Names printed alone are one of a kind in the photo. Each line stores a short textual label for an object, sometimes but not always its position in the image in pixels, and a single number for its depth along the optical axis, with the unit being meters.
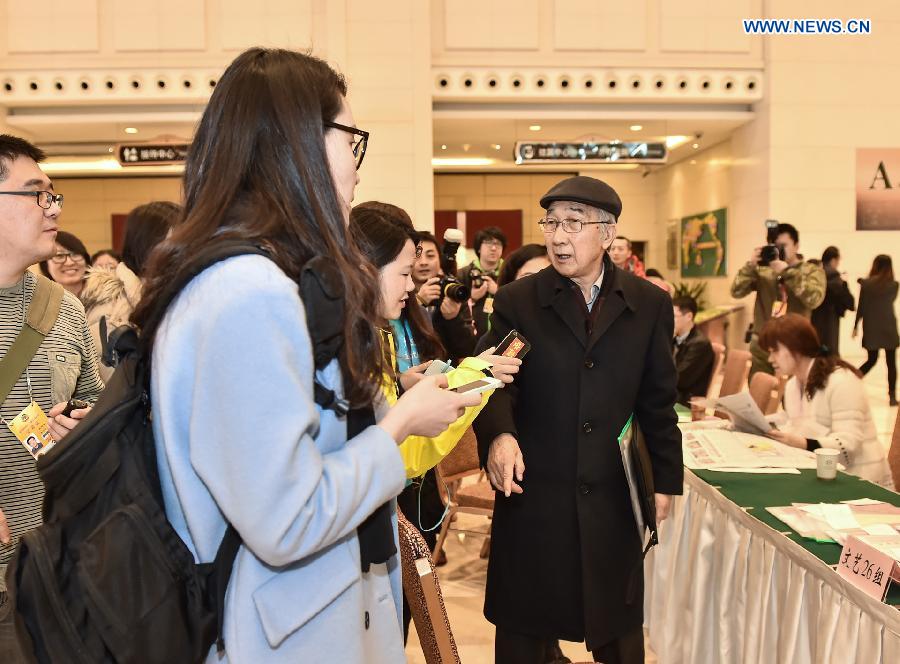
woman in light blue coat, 0.79
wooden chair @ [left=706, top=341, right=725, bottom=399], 6.20
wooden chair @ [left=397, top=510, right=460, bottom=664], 1.49
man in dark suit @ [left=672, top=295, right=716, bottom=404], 4.54
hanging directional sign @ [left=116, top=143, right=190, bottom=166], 8.91
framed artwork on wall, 11.00
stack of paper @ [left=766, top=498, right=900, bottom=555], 1.85
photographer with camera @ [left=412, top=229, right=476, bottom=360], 3.92
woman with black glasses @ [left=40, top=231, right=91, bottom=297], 4.06
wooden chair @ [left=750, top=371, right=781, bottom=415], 4.11
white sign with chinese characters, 1.52
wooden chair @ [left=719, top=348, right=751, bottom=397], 4.83
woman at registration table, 2.87
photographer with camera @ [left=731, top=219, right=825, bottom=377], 5.96
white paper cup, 2.35
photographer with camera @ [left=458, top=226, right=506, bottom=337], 4.62
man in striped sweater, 1.71
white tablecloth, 1.62
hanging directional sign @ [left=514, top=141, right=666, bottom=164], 9.45
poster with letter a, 9.48
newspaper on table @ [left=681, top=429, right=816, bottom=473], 2.62
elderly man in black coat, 1.96
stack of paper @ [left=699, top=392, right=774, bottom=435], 2.96
